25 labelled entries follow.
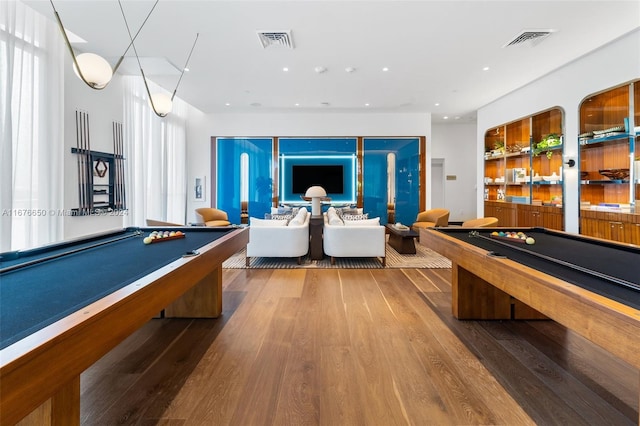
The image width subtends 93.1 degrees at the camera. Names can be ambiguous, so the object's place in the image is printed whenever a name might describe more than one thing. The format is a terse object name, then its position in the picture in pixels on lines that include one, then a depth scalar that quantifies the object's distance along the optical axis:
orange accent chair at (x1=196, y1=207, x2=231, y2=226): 6.91
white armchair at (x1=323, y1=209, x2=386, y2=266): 4.87
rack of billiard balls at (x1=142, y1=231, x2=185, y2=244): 2.64
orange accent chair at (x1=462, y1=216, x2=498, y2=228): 4.38
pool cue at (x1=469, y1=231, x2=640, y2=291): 1.40
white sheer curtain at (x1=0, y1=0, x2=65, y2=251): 3.34
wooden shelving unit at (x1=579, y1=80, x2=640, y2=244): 3.91
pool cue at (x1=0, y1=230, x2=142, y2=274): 1.66
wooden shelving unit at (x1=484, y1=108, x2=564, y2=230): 5.35
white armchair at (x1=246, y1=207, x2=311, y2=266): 4.93
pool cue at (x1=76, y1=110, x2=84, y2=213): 4.41
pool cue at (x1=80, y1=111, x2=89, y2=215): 4.47
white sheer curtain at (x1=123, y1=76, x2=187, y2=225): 5.58
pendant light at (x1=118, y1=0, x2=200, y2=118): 3.54
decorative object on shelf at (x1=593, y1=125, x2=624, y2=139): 4.07
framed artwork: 8.25
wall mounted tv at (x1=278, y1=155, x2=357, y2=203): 8.31
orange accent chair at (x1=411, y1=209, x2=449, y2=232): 6.88
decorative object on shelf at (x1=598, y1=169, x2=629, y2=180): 4.14
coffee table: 5.72
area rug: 4.91
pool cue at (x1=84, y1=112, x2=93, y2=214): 4.59
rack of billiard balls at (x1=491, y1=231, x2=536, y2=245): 2.62
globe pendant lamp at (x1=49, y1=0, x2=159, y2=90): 2.42
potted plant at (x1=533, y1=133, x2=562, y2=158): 5.21
